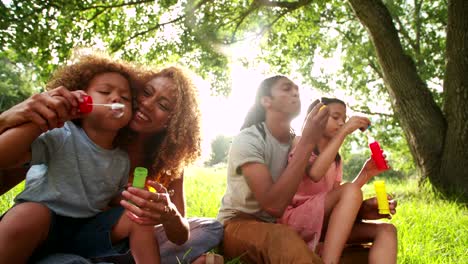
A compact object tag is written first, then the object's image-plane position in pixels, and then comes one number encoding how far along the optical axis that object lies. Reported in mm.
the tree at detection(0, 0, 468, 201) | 4934
